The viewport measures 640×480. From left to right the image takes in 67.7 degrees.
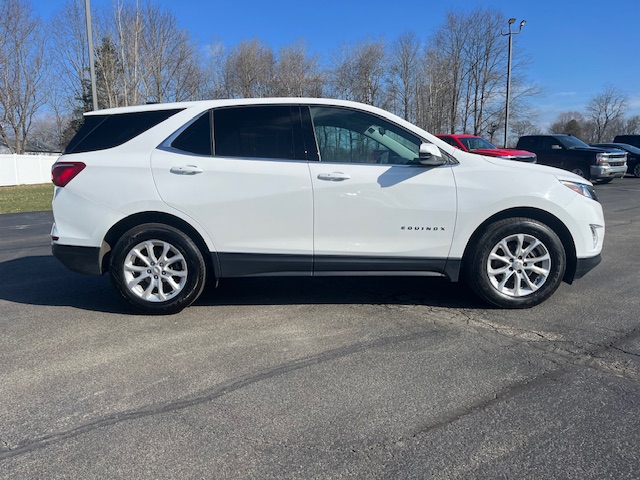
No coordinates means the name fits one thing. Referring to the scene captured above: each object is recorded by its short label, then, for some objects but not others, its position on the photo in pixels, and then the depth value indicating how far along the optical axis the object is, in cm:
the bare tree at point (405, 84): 4684
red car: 1514
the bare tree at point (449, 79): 4803
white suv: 418
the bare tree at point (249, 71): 4575
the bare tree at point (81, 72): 3962
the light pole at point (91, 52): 1623
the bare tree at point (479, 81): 4900
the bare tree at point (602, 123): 7456
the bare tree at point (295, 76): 4422
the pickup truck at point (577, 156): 1741
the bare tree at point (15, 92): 3969
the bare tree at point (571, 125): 7119
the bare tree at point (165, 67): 3697
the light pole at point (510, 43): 2888
